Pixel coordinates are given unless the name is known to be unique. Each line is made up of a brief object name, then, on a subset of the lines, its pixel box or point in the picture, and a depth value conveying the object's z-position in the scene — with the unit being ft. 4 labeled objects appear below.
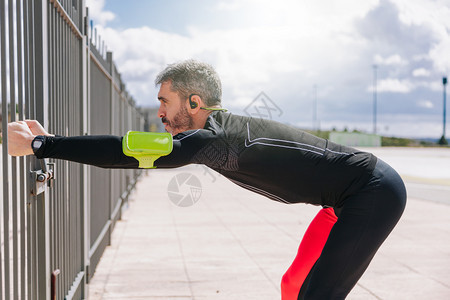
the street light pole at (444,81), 211.37
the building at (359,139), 267.06
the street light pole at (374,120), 270.18
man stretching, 8.27
